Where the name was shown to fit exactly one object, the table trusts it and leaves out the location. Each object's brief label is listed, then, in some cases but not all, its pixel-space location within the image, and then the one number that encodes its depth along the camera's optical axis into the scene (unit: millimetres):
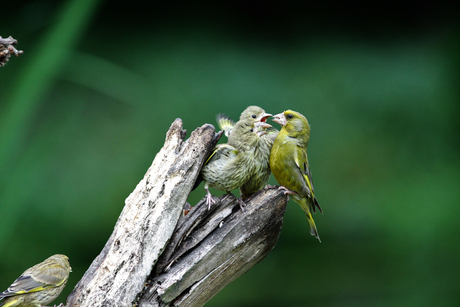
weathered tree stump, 4906
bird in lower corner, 5230
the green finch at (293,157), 6148
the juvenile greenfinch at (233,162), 5723
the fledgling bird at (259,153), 6072
